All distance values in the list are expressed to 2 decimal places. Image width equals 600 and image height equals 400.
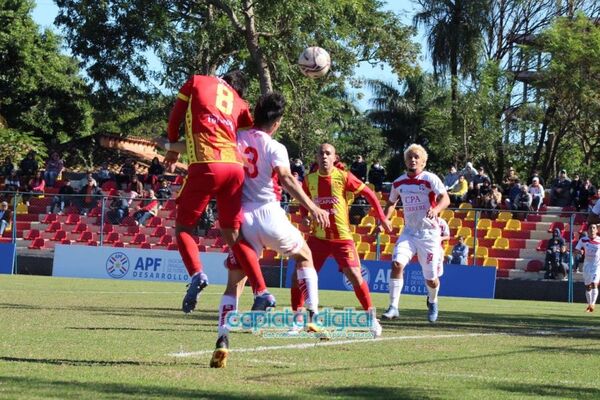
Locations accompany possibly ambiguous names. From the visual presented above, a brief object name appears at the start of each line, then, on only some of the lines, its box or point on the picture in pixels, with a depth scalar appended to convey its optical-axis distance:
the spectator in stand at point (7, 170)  36.89
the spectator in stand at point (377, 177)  32.96
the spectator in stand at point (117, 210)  30.36
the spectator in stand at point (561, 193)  30.78
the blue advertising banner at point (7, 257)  30.27
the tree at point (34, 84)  57.28
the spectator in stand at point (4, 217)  31.34
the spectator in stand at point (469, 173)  31.65
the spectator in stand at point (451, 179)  31.50
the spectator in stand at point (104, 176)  35.53
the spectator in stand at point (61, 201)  31.67
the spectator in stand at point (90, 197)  30.75
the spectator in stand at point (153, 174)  34.28
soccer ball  13.85
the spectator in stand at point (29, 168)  36.19
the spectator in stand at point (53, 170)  36.44
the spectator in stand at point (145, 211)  30.36
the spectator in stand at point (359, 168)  31.75
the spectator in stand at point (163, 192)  30.70
